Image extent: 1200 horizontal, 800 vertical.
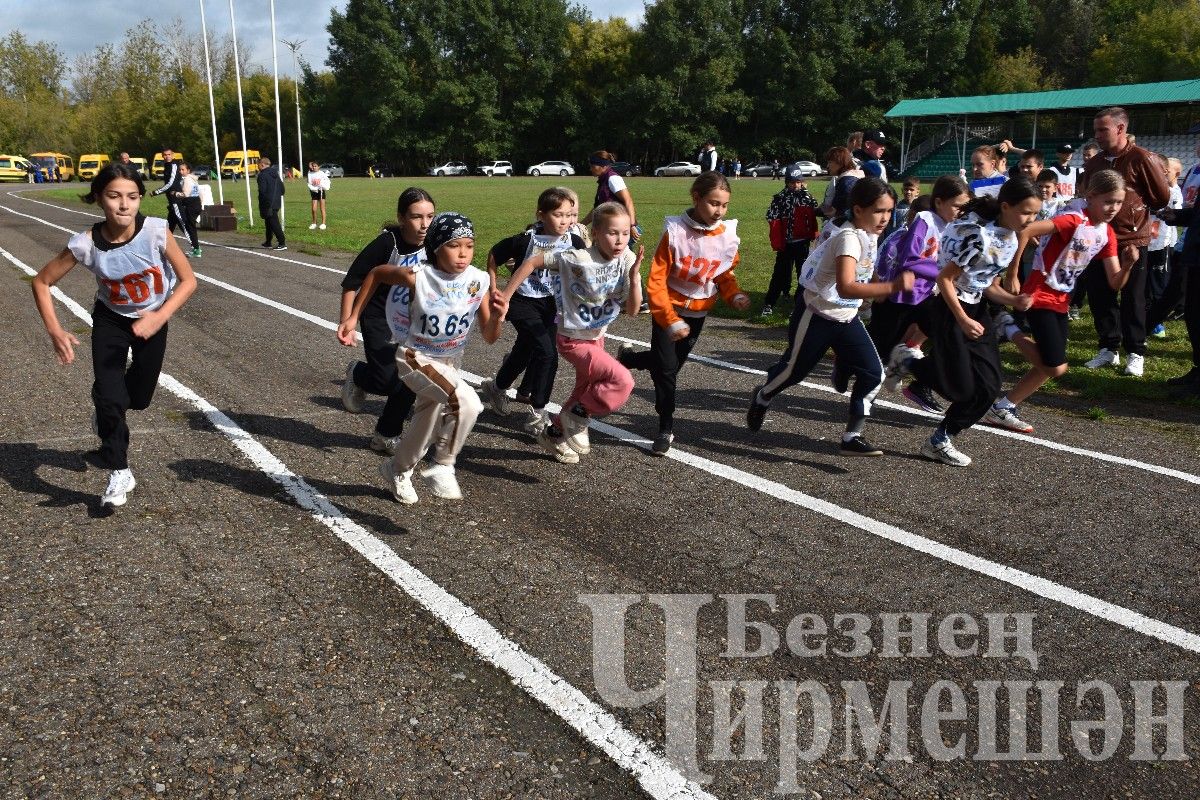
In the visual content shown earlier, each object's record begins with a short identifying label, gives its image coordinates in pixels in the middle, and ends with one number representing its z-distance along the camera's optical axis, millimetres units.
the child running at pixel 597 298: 5719
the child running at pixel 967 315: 6047
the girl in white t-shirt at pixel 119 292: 4973
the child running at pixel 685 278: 5973
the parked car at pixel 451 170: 85250
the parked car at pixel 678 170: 76000
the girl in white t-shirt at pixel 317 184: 25422
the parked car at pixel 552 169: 80438
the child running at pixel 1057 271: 6629
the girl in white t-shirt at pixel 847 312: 5863
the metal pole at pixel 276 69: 23719
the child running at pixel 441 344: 4871
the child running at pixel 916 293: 6984
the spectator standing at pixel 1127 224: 8680
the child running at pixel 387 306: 5840
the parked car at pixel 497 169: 84250
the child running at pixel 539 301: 6508
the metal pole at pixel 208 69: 28247
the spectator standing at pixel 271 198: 20125
